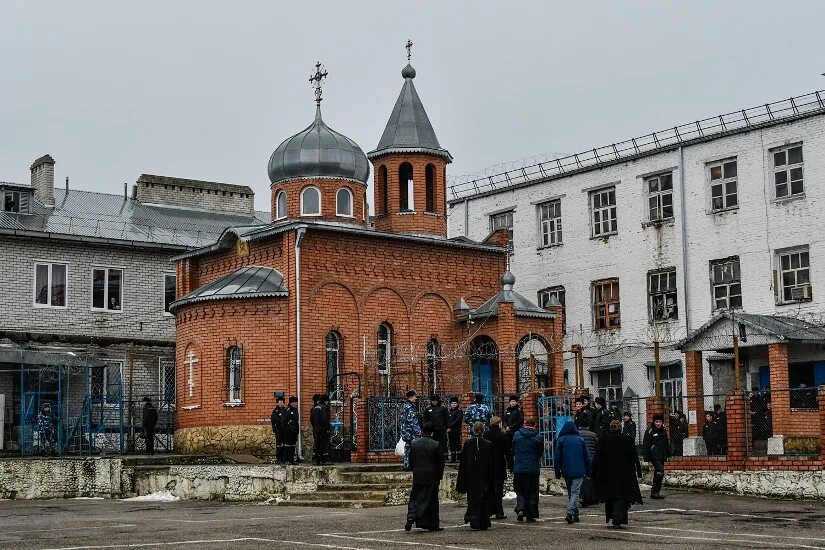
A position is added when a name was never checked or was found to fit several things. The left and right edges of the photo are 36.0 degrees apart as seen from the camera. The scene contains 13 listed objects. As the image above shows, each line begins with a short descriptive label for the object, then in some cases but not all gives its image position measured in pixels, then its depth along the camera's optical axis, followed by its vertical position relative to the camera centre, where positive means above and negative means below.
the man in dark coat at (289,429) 26.17 -0.13
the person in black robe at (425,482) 17.06 -0.84
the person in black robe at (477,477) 17.16 -0.80
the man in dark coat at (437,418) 23.30 +0.03
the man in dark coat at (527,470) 18.14 -0.75
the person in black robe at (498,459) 17.91 -0.58
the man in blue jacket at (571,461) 17.89 -0.63
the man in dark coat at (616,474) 17.22 -0.79
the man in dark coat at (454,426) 24.42 -0.13
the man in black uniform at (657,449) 22.22 -0.60
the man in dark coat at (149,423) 31.95 +0.07
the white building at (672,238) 32.44 +4.90
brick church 29.73 +2.89
